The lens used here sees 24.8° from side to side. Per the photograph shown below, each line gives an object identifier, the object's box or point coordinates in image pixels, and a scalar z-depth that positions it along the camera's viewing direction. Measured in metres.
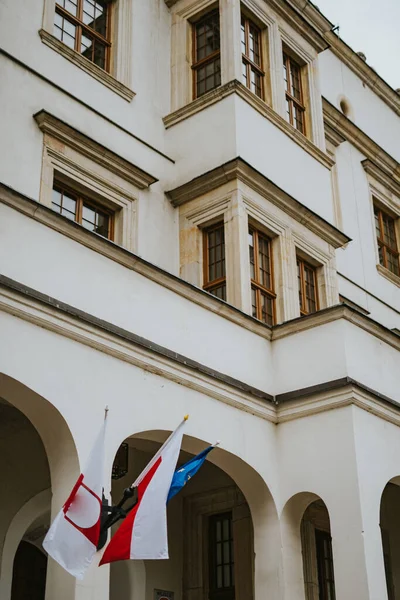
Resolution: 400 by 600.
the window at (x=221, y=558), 14.06
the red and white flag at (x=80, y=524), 8.34
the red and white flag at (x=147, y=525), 8.63
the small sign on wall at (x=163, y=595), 13.69
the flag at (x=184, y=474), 9.42
